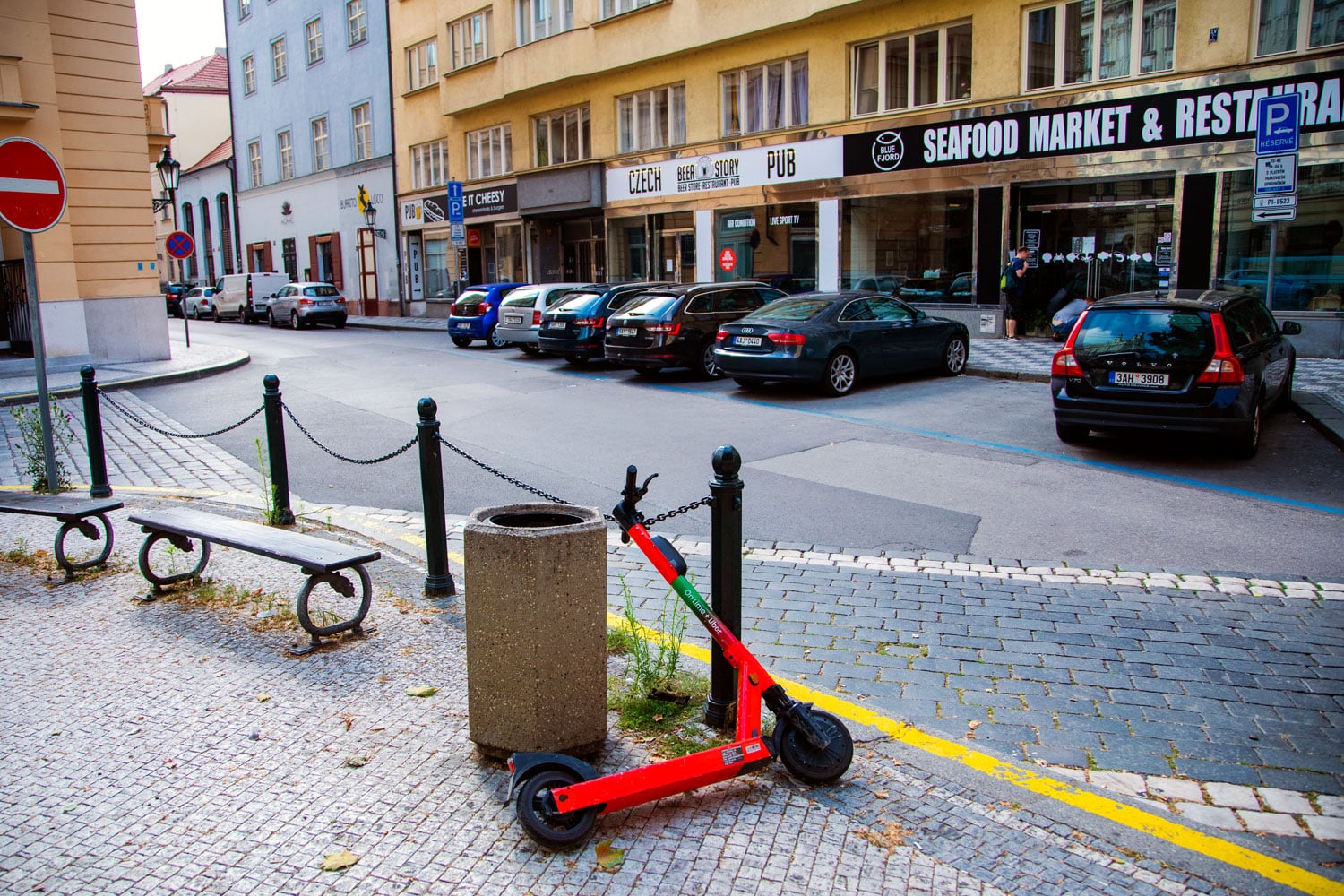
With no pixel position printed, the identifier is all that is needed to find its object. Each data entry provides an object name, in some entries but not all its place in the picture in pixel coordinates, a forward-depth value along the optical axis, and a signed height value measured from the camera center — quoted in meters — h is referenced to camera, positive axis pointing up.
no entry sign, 7.62 +0.79
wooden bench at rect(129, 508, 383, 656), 5.16 -1.40
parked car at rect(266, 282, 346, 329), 33.14 -0.55
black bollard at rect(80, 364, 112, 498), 8.55 -1.24
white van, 37.53 -0.18
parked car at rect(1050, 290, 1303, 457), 9.41 -0.84
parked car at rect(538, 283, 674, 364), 18.39 -0.66
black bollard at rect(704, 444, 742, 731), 4.01 -1.15
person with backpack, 19.31 -0.13
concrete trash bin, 3.75 -1.30
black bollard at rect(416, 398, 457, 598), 5.77 -1.23
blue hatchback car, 23.48 -0.66
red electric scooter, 3.40 -1.67
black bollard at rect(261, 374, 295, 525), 7.43 -1.24
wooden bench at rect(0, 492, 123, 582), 6.53 -1.41
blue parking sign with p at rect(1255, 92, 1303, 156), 11.70 +1.78
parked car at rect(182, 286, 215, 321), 42.69 -0.55
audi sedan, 14.04 -0.82
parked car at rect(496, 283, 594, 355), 20.81 -0.52
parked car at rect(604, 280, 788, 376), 16.30 -0.66
